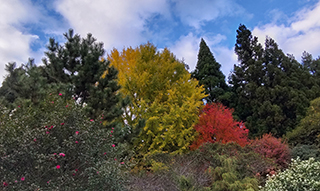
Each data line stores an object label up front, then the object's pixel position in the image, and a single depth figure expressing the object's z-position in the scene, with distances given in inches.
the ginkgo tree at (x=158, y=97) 481.7
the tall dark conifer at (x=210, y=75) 820.0
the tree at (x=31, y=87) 229.9
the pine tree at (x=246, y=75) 792.3
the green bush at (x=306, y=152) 392.2
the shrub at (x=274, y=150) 399.2
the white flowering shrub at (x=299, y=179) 236.5
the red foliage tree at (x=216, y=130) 503.8
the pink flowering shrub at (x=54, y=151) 178.1
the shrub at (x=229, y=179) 265.1
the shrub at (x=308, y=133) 502.9
